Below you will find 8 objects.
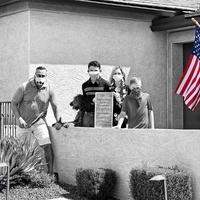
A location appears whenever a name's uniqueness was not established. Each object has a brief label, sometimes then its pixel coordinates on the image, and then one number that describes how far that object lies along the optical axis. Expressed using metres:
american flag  9.07
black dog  10.65
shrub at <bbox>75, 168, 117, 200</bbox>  8.97
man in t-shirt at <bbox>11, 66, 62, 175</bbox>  10.49
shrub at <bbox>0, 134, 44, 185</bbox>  9.76
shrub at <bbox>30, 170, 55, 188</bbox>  9.84
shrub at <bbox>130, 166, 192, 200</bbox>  7.74
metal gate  11.85
